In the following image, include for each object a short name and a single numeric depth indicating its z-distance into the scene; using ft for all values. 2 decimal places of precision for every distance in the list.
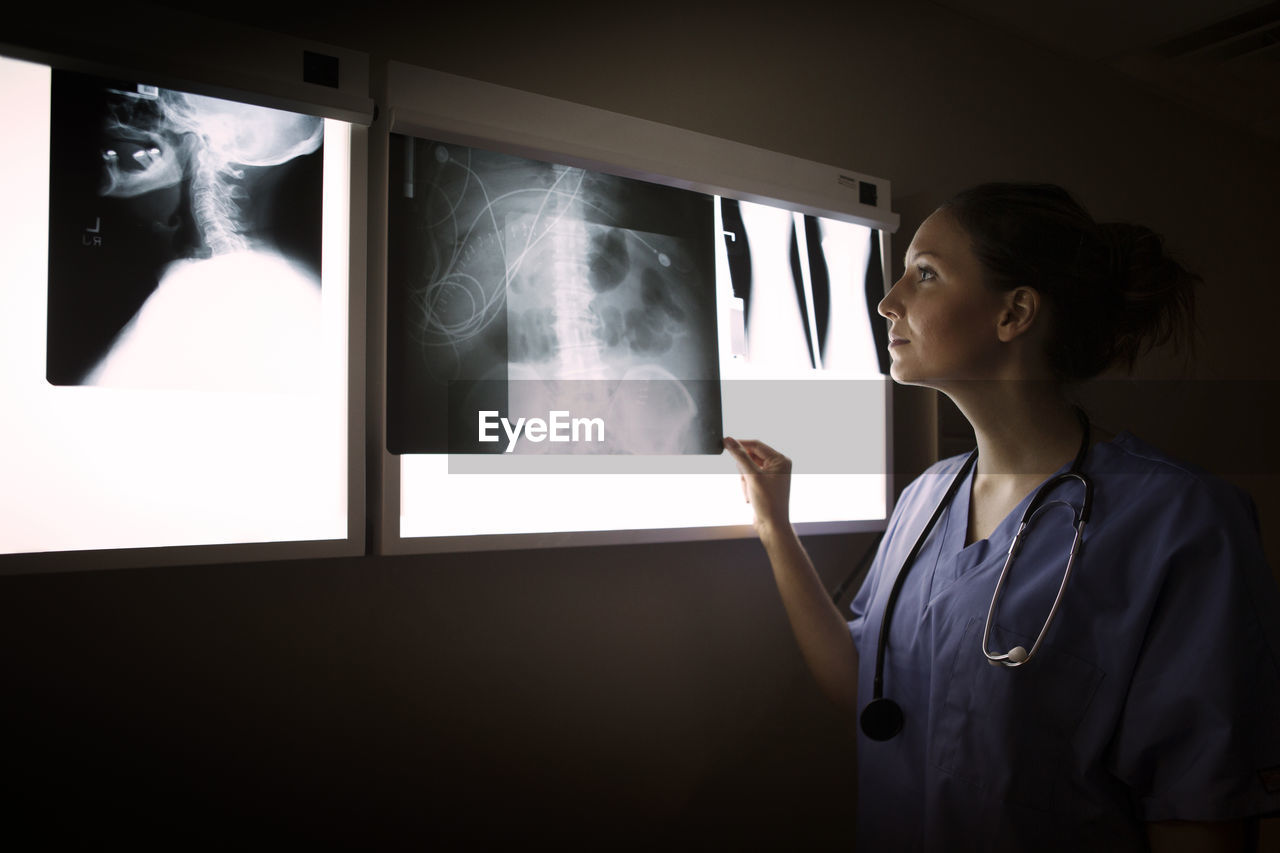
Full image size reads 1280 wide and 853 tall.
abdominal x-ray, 3.18
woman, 2.46
